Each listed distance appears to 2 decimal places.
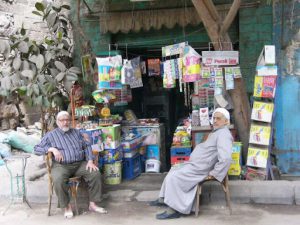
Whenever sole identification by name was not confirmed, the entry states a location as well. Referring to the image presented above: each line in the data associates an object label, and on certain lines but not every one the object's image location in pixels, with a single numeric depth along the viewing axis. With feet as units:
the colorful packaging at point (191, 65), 19.24
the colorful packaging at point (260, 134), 19.17
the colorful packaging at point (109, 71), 20.48
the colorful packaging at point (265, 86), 18.98
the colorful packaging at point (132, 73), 21.04
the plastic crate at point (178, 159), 21.01
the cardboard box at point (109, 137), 20.07
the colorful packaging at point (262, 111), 19.14
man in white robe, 16.06
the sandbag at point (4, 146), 29.71
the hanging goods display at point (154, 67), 23.83
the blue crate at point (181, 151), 20.95
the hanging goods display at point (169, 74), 20.36
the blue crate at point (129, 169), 21.53
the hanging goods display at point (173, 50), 19.77
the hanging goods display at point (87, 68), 22.03
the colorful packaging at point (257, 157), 19.12
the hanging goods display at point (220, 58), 19.33
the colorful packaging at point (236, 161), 19.21
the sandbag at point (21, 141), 32.17
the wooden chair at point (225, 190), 16.33
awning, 22.50
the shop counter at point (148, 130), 23.28
